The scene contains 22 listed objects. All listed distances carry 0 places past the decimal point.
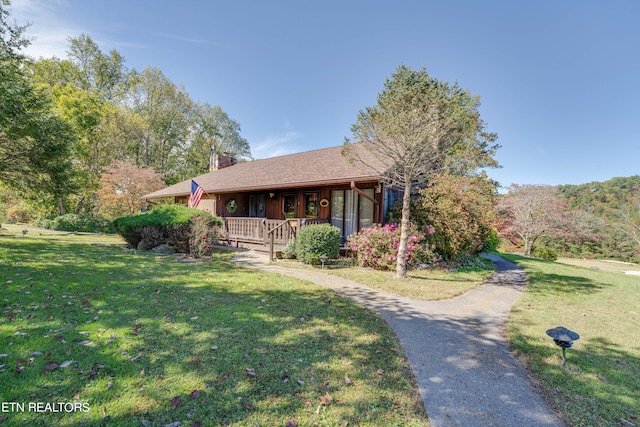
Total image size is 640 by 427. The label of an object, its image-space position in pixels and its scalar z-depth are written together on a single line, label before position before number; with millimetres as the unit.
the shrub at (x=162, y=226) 10344
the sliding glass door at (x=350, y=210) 10953
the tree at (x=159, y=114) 29578
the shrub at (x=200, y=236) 9930
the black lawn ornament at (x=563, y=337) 3102
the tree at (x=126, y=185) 21792
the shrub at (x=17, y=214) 24969
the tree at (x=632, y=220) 27797
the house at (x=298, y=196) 10695
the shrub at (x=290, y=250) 10242
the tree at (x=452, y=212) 10023
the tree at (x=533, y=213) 23141
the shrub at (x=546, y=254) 20062
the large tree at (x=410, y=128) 7102
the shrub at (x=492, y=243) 16577
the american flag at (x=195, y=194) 12880
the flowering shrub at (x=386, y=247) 8867
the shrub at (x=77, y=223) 20062
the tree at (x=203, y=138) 34594
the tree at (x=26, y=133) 8898
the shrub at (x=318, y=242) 9305
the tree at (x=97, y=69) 26188
